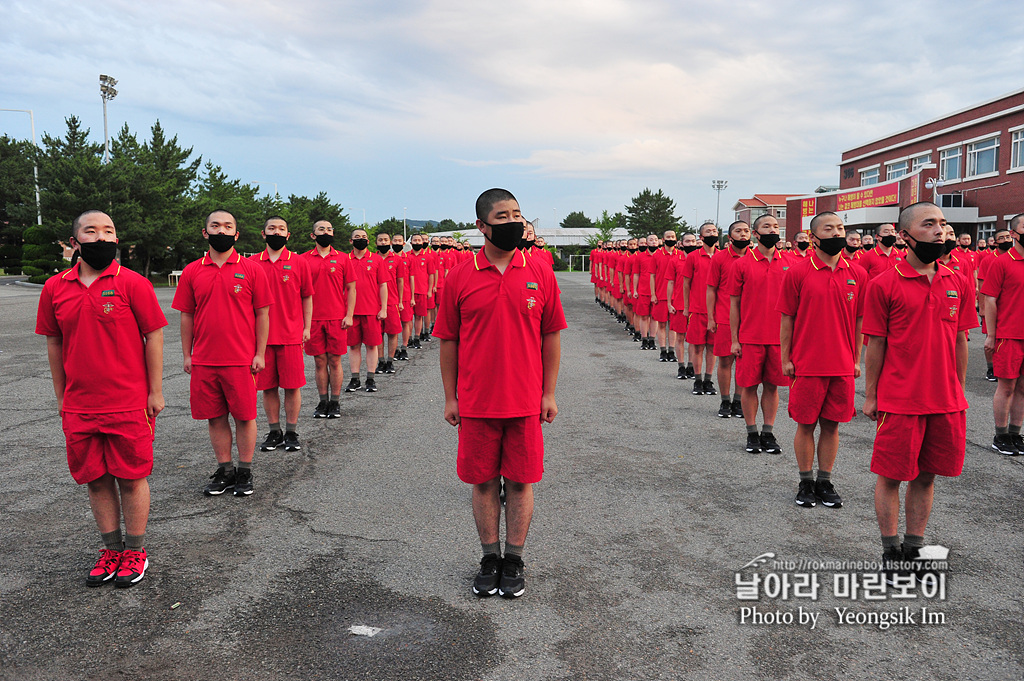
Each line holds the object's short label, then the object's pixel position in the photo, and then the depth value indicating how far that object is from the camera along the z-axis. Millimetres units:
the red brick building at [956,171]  39125
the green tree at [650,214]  87188
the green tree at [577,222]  132875
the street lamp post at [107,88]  43531
